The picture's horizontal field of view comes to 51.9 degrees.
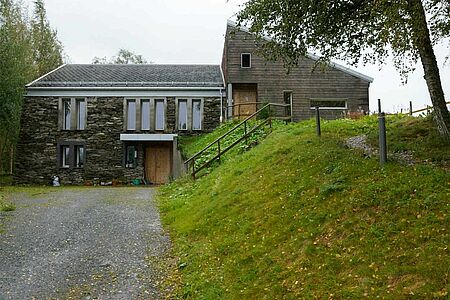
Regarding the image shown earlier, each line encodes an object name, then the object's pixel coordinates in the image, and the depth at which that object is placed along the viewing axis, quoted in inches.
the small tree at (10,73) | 923.4
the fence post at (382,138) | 304.0
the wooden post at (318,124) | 492.7
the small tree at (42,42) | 1315.2
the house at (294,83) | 1027.9
